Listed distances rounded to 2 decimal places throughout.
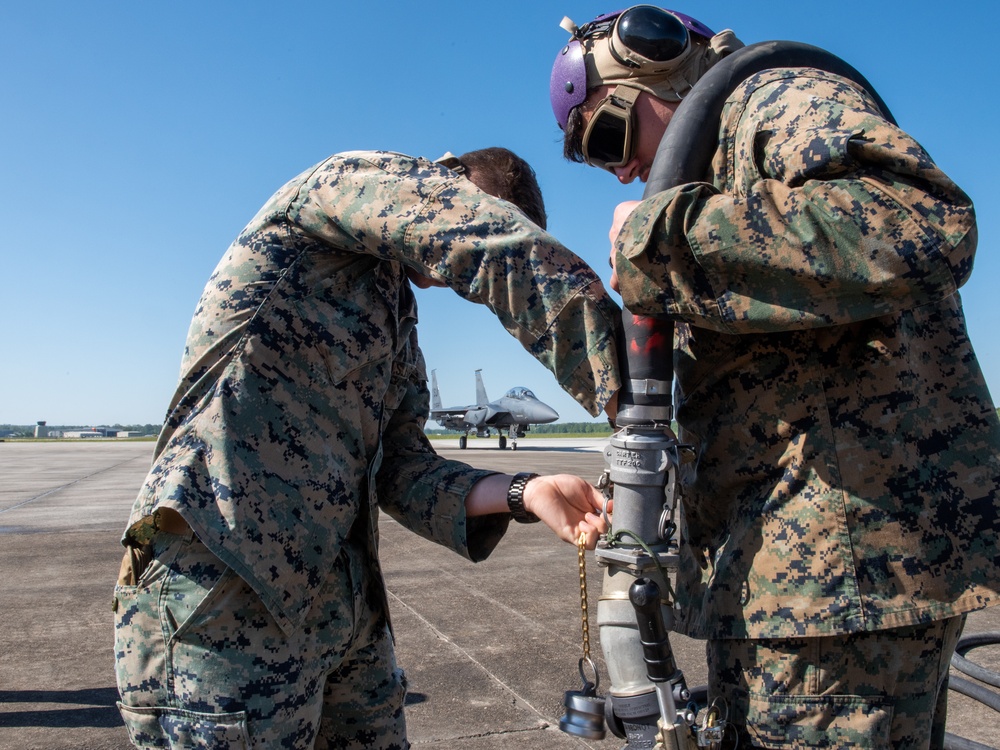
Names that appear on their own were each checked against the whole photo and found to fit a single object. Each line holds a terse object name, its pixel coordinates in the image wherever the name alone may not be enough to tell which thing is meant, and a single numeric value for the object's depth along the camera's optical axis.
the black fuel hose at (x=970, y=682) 2.99
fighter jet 37.94
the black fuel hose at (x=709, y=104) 1.43
